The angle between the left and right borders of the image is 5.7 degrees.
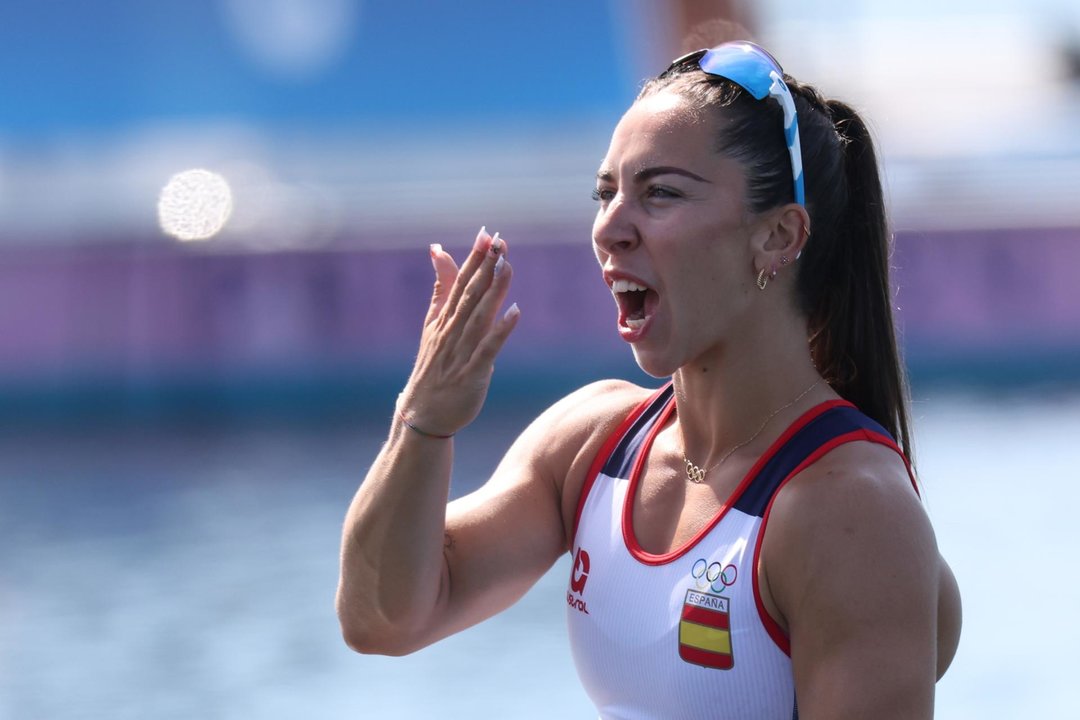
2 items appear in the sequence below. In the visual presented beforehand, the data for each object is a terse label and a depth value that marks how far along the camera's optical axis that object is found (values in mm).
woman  8507
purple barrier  26844
